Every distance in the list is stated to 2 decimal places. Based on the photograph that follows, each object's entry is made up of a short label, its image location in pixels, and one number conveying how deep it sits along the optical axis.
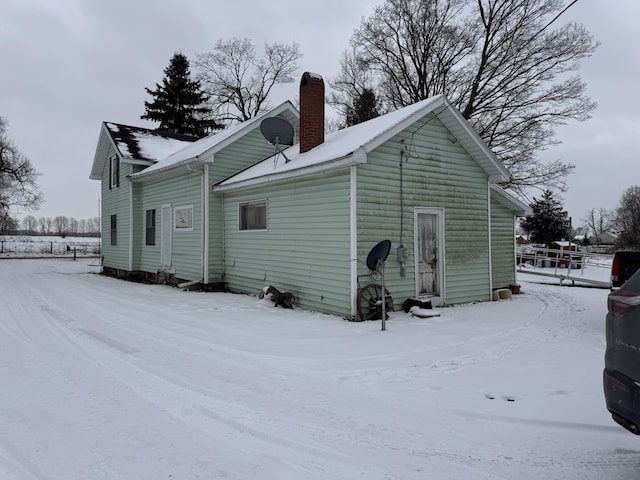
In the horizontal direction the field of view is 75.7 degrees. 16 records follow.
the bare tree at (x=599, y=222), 98.39
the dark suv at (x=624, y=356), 2.40
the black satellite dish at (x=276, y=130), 11.30
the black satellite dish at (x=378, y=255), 7.25
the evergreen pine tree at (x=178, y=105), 37.22
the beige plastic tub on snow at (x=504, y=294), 11.16
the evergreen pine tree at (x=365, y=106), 24.85
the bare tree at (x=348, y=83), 25.30
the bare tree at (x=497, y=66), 19.06
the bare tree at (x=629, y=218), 50.89
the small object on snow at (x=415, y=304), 8.69
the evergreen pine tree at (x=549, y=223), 38.00
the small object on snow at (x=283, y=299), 9.44
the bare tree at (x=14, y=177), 34.16
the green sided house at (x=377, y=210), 8.34
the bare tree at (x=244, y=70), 33.53
